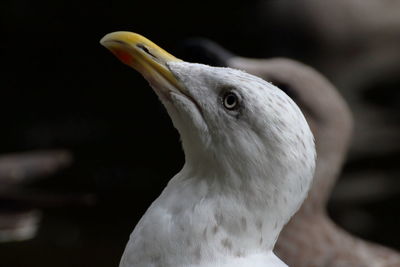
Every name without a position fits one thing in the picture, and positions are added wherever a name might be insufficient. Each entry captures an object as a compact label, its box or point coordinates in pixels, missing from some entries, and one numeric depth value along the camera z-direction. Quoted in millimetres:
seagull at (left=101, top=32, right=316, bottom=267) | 3904
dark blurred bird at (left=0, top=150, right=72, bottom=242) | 11945
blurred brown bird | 6238
